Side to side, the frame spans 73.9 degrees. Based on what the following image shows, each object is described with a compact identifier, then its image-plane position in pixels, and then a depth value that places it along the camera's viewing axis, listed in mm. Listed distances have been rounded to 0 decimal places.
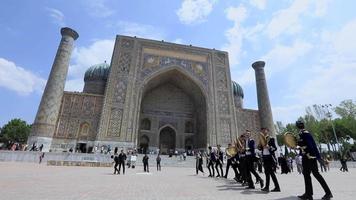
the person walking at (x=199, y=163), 9841
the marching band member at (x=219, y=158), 8184
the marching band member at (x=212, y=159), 8563
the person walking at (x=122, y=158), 9698
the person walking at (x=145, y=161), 11123
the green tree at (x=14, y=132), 40903
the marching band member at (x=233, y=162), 6676
